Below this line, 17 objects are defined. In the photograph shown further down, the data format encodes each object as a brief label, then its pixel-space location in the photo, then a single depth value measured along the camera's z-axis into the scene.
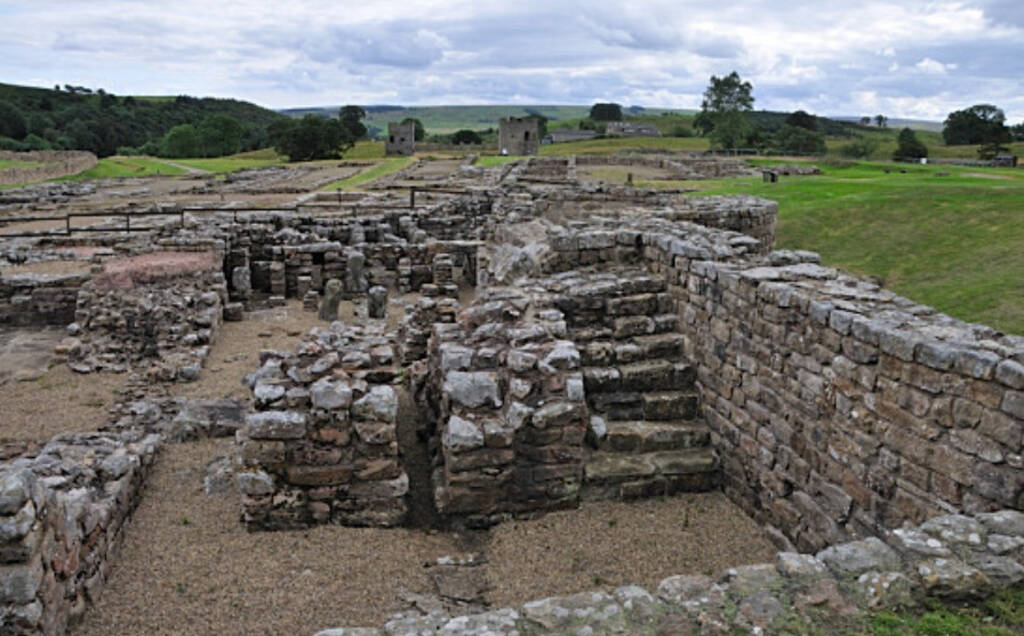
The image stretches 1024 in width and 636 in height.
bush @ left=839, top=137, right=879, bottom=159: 67.31
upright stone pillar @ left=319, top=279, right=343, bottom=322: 18.64
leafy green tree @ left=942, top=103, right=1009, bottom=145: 78.00
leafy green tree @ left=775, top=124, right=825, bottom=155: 73.64
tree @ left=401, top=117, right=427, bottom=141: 111.69
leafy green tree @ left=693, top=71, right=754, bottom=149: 83.38
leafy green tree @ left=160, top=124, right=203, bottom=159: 84.94
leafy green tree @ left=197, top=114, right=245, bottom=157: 87.44
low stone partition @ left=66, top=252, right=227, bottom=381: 14.27
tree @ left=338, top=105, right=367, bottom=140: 112.53
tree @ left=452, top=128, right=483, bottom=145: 107.62
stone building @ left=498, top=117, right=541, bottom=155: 72.75
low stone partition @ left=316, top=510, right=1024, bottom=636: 4.29
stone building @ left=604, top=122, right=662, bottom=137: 108.03
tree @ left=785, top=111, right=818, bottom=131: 106.29
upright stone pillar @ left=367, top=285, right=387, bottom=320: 18.81
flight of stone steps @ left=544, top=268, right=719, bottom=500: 8.15
